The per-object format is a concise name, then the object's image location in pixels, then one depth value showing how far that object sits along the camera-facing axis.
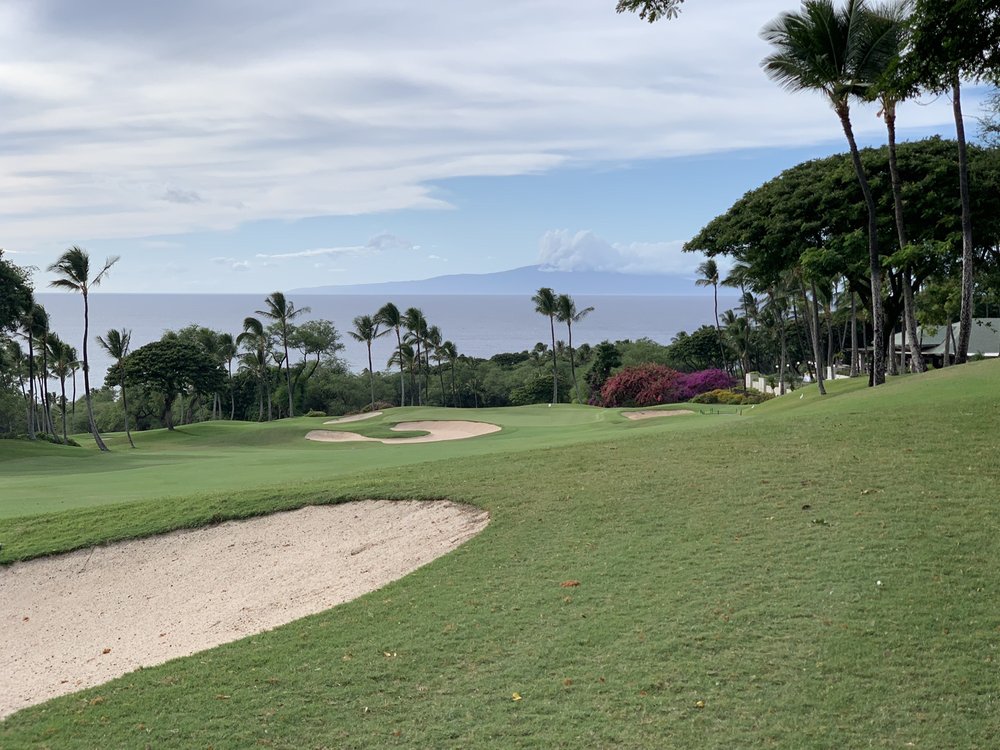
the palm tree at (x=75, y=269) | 46.69
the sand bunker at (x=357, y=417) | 56.09
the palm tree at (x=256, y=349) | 79.75
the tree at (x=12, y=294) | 43.78
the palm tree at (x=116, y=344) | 56.83
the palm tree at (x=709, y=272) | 83.87
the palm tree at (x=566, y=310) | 83.81
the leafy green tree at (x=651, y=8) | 14.16
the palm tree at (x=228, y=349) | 89.19
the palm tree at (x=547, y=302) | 83.62
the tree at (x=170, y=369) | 68.75
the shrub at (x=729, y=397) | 57.38
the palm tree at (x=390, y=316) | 78.69
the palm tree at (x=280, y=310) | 78.12
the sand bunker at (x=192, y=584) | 10.94
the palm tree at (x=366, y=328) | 85.50
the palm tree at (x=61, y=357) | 59.28
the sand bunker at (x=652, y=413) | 41.49
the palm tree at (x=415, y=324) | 81.31
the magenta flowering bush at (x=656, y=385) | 67.81
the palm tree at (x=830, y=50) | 25.92
